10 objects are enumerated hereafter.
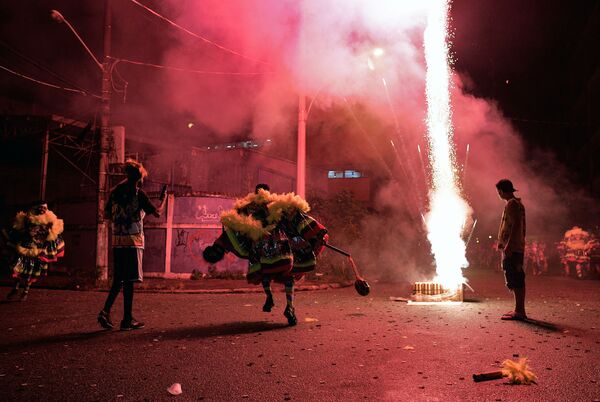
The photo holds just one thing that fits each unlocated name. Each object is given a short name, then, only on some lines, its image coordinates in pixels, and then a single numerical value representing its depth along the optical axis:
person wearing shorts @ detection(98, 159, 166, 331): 6.66
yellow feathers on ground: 4.11
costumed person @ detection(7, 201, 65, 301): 10.05
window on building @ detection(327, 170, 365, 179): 37.34
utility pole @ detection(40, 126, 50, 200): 21.04
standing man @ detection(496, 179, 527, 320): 7.77
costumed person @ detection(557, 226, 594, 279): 19.02
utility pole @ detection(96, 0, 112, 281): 14.48
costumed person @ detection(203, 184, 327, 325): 7.12
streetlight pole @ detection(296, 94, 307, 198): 14.32
